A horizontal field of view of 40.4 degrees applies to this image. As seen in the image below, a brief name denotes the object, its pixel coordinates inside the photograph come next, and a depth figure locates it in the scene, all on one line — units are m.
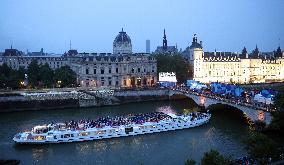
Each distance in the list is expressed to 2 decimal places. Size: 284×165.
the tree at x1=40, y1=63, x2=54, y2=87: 78.27
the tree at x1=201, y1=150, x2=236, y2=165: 25.42
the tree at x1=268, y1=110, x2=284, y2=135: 43.47
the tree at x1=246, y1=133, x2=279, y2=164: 28.58
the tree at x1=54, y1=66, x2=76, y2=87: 78.94
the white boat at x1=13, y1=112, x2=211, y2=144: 44.91
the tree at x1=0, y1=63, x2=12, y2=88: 73.14
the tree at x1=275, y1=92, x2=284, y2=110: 43.28
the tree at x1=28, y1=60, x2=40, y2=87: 79.25
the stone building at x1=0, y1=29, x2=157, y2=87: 83.00
